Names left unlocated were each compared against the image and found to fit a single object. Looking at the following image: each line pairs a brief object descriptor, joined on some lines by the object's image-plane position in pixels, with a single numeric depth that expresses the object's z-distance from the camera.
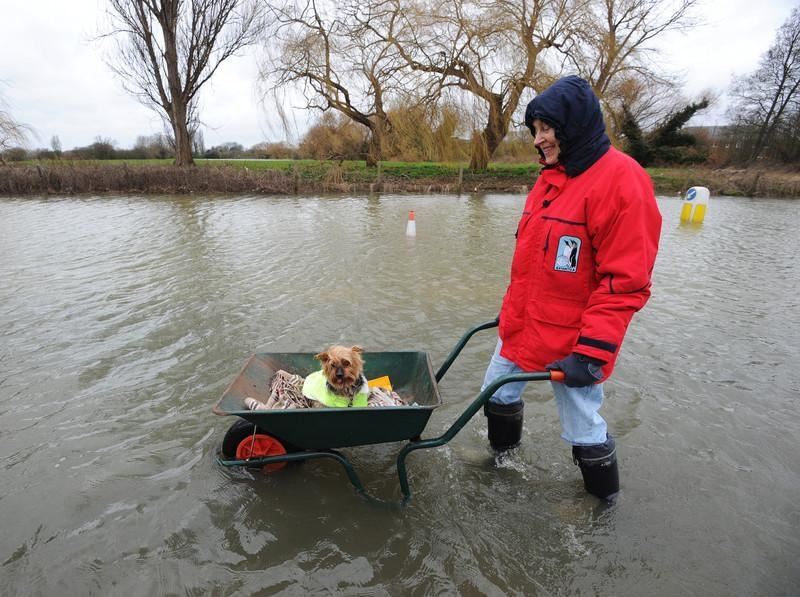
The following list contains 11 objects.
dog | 2.50
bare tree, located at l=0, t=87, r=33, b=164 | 17.66
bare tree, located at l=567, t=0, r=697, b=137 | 17.83
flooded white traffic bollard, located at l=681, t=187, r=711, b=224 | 12.55
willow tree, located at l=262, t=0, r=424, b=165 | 18.72
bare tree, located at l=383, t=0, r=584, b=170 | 17.66
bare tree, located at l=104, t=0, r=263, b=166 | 18.55
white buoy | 10.15
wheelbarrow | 2.22
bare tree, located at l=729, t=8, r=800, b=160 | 27.58
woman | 1.83
